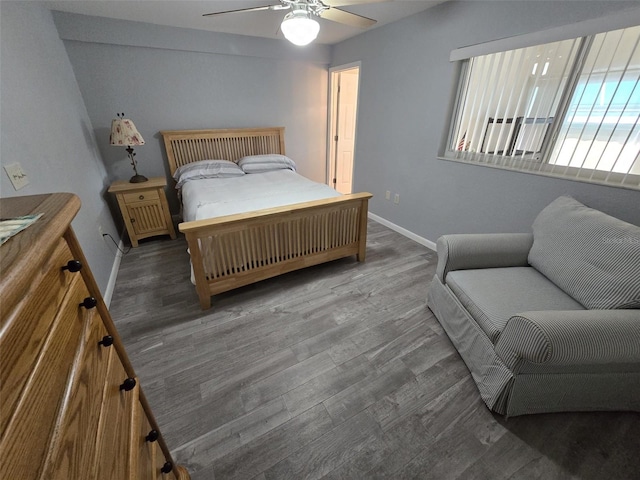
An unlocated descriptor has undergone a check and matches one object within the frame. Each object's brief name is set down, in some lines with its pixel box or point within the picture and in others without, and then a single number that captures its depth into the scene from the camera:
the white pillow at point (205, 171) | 3.10
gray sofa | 1.10
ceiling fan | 1.64
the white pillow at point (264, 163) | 3.45
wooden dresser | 0.32
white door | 4.11
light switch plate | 1.34
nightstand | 2.79
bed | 1.94
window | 1.59
